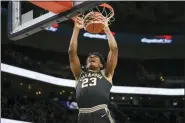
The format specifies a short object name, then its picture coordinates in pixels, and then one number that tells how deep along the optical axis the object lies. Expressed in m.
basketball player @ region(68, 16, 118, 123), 4.34
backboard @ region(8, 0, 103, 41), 4.73
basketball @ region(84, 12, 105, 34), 4.77
